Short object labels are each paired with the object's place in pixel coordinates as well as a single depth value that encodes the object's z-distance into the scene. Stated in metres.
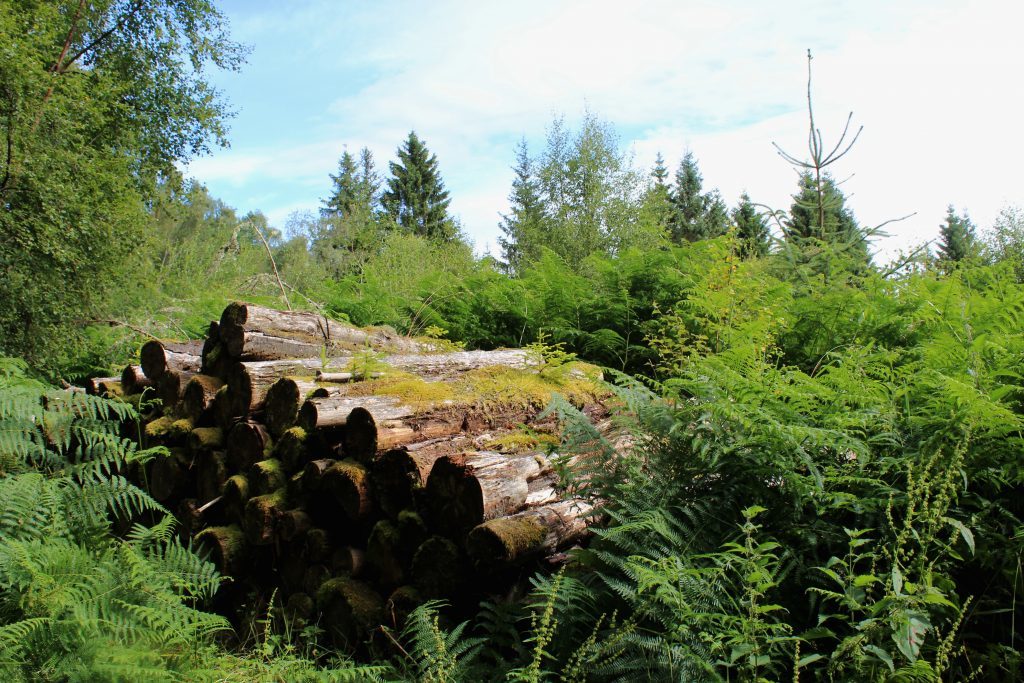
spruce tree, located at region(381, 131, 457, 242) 43.44
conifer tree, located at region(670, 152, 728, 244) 35.72
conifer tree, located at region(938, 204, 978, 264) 25.28
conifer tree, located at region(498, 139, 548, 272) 26.03
